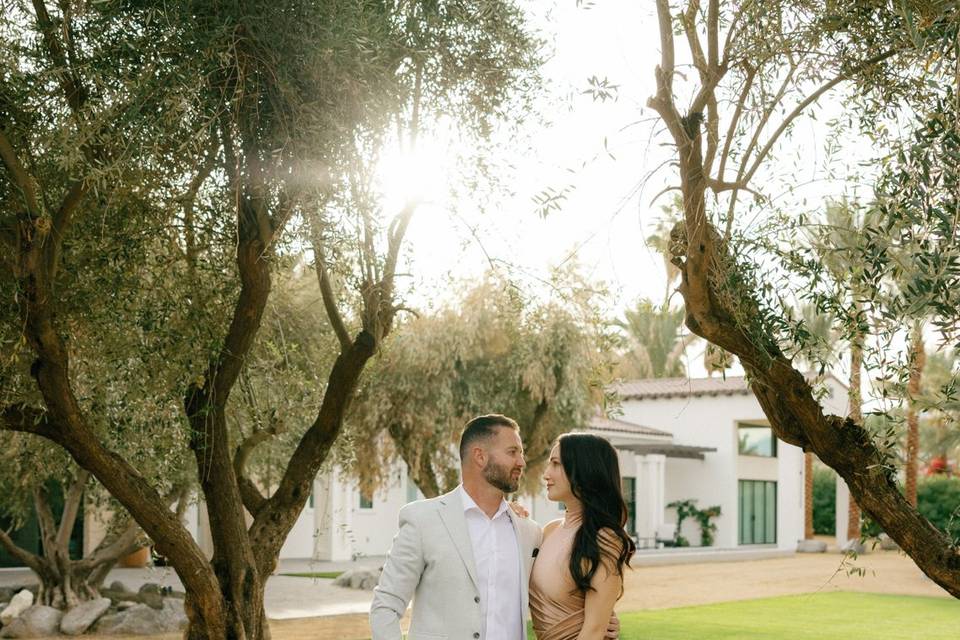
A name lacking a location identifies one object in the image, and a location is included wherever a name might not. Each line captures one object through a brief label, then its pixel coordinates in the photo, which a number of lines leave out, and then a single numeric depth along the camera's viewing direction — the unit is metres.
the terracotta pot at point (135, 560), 27.04
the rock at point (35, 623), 15.43
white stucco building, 39.09
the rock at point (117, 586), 19.47
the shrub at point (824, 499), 52.91
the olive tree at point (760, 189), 6.06
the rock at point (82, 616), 15.84
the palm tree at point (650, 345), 44.81
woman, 4.29
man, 4.32
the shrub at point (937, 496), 43.53
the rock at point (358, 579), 23.28
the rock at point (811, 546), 41.72
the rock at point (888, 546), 40.61
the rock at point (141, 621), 16.12
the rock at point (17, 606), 16.45
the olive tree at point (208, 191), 7.11
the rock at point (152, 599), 18.00
